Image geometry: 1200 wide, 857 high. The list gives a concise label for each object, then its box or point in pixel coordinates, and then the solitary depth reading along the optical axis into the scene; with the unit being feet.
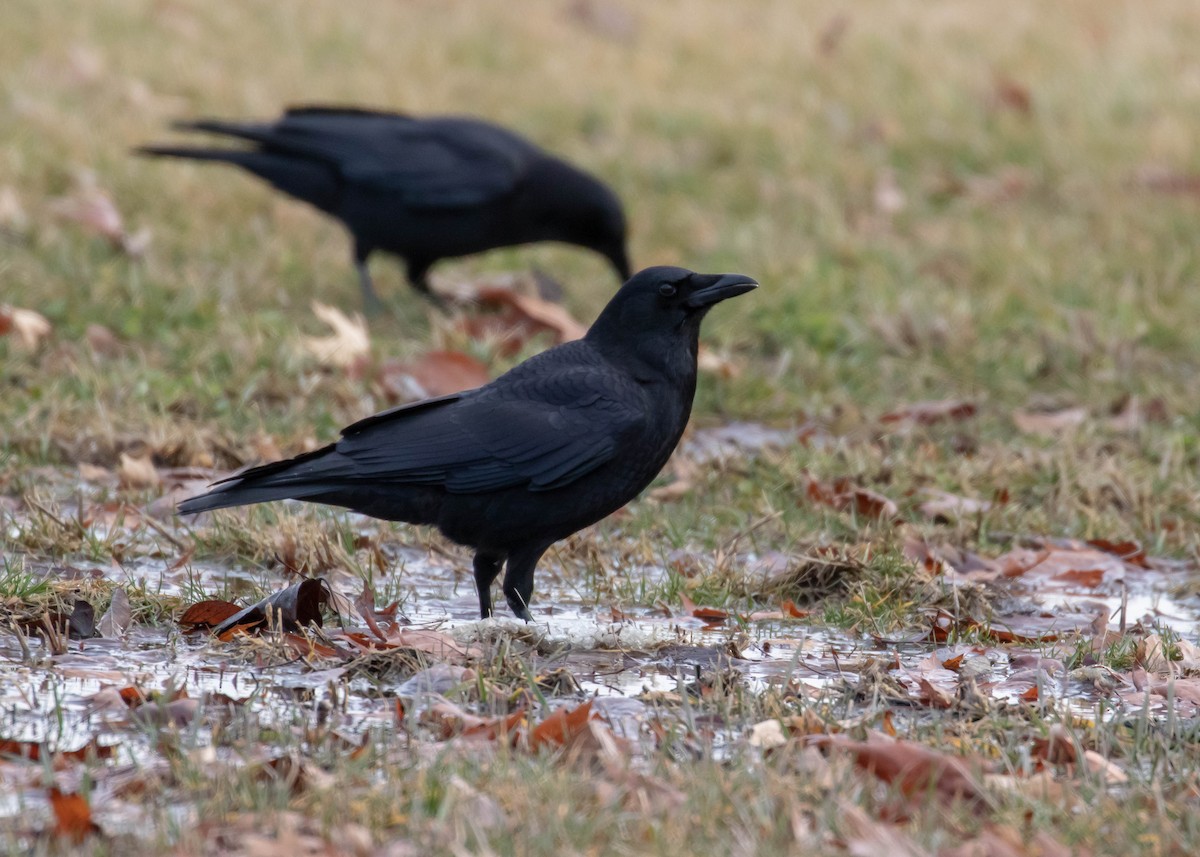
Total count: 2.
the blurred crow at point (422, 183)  49.62
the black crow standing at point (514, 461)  26.02
